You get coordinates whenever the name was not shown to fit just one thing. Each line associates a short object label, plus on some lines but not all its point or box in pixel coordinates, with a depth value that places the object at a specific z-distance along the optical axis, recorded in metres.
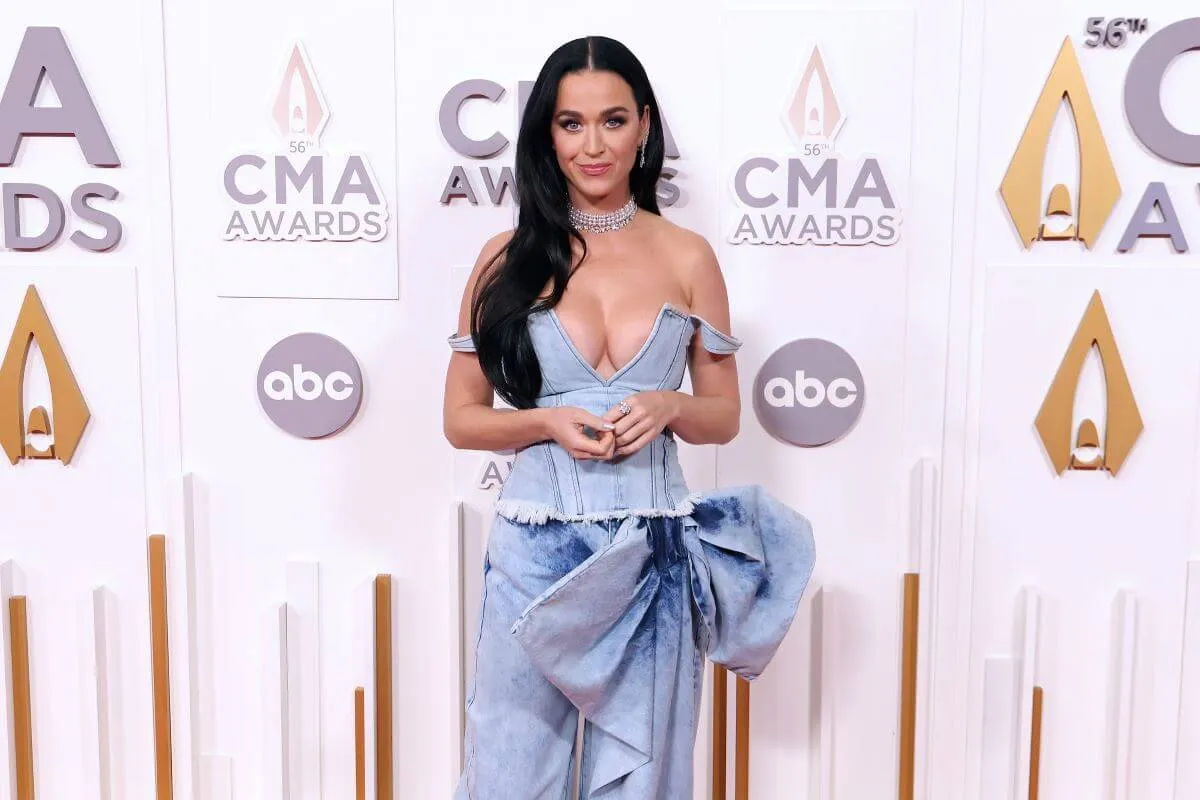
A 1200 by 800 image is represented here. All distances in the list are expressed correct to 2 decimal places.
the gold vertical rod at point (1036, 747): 2.32
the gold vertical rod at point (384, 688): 2.32
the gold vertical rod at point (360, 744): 2.34
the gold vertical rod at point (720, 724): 2.32
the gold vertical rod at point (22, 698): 2.36
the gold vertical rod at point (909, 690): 2.29
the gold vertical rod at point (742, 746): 2.32
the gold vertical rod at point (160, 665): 2.32
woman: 1.57
